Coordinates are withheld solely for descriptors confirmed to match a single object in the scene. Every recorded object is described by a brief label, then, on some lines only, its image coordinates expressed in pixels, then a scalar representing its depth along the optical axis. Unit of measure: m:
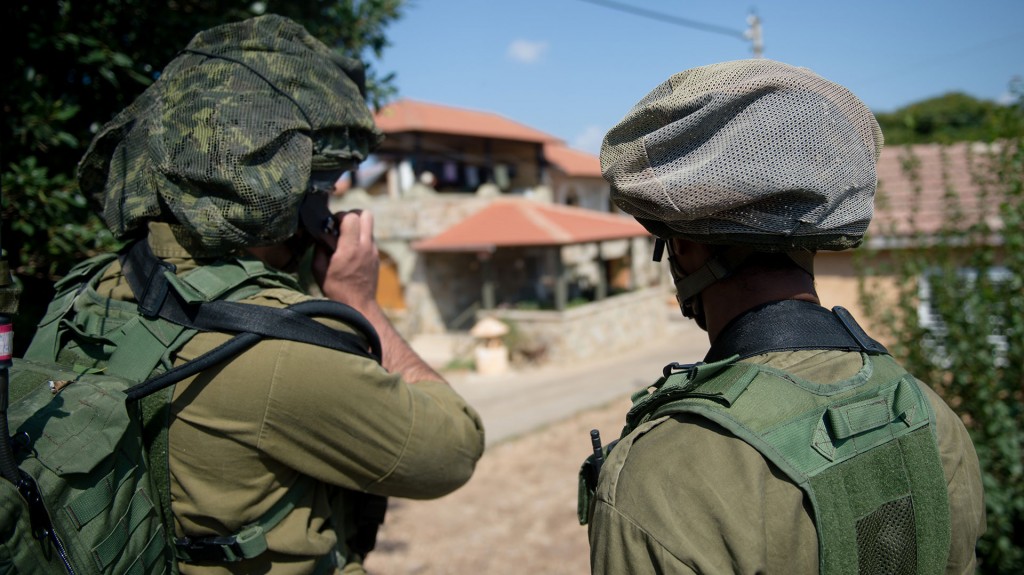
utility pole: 17.41
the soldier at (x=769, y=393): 1.09
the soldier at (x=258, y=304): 1.52
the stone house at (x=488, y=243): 16.22
